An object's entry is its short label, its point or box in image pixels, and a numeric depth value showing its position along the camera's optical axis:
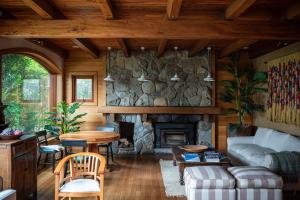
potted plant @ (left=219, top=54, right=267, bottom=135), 6.52
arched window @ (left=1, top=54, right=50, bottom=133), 5.07
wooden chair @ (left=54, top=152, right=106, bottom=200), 2.85
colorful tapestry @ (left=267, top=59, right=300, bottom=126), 5.12
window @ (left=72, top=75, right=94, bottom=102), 7.17
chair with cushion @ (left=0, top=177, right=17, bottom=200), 2.58
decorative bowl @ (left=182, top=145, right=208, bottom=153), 4.89
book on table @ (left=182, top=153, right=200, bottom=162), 4.38
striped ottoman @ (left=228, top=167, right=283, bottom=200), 3.09
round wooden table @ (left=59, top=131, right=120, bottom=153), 4.55
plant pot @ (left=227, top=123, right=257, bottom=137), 6.44
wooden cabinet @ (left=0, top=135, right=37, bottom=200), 3.06
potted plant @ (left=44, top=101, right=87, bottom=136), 5.99
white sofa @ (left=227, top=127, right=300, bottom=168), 4.32
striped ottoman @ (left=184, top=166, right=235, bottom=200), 3.10
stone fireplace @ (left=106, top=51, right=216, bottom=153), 6.97
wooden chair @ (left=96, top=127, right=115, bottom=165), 5.71
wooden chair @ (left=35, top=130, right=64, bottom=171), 5.03
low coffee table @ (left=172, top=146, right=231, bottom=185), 4.30
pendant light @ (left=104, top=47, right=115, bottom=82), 6.23
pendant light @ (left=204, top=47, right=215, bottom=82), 6.70
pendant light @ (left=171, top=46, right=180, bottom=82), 6.29
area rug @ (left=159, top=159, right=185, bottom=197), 4.06
